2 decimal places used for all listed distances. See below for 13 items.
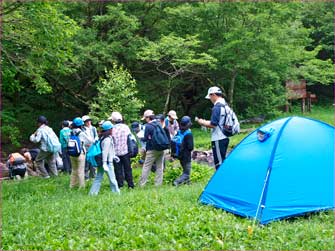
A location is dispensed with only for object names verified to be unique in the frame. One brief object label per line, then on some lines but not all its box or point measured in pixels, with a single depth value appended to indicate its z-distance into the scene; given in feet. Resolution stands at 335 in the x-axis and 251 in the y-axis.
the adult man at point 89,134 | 31.26
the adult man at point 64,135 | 33.41
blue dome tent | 18.76
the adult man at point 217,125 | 23.47
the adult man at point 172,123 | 34.79
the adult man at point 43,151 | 34.12
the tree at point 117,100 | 46.91
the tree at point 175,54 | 51.52
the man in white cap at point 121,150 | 28.17
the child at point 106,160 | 25.25
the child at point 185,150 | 28.58
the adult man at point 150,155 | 28.17
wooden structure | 72.59
